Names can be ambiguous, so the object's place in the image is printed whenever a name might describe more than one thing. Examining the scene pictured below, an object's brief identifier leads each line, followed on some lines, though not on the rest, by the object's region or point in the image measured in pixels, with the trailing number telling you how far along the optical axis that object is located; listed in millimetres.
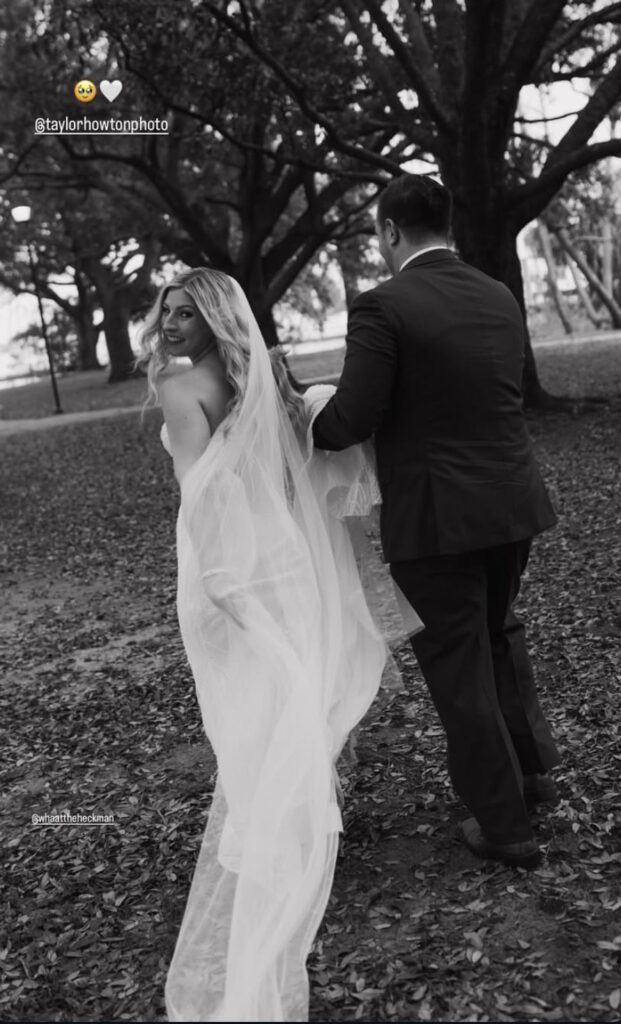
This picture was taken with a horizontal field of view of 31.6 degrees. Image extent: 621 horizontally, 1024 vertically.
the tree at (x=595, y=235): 23422
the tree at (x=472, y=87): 12648
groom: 3699
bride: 3510
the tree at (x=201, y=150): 13484
